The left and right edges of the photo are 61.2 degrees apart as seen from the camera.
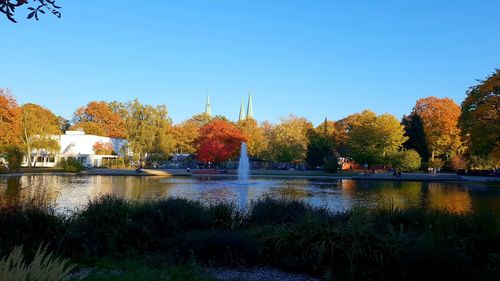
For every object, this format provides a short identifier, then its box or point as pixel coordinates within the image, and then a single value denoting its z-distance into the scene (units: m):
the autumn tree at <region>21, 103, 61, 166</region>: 54.47
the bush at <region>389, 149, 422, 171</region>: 59.62
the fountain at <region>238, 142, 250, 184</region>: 44.66
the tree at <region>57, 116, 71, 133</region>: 101.44
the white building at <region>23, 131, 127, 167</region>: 70.50
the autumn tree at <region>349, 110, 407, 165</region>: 64.38
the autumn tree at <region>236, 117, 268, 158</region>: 74.12
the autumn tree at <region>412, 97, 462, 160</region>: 70.06
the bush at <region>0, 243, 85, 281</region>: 2.90
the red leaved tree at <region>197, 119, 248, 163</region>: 62.72
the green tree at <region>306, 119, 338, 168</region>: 69.75
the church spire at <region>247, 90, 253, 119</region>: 175.12
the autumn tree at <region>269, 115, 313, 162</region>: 71.00
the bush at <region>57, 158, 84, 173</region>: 50.99
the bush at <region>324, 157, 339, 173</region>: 60.38
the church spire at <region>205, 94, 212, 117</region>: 176.50
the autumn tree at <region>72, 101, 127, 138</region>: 89.12
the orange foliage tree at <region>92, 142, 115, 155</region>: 71.56
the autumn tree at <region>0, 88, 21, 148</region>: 43.44
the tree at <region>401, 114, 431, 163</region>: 71.69
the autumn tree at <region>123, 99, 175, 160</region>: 65.19
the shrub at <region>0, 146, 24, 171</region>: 45.78
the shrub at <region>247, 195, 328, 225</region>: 9.24
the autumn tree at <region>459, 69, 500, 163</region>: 36.16
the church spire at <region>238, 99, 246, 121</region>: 177.25
